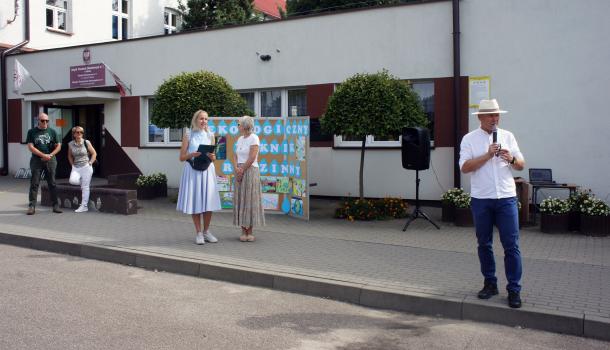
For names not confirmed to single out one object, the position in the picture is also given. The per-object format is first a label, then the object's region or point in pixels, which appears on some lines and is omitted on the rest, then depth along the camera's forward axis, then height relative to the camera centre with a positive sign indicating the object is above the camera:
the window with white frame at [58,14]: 21.66 +5.83
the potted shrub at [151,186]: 14.23 -0.49
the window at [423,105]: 12.66 +1.37
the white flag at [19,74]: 19.15 +3.09
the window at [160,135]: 16.53 +0.91
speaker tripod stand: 9.82 -0.83
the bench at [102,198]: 11.54 -0.67
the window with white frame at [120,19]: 24.66 +6.43
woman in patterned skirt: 8.38 -0.26
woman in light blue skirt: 8.34 -0.23
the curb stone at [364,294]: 5.07 -1.33
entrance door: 18.88 +1.43
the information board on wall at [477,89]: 11.88 +1.61
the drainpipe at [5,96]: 20.23 +2.50
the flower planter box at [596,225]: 9.19 -0.94
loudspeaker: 9.98 +0.33
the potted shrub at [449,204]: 10.62 -0.69
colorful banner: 10.93 +0.11
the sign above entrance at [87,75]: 17.84 +2.89
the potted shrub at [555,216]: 9.54 -0.82
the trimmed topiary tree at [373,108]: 10.22 +1.07
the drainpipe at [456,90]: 11.99 +1.61
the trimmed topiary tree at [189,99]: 12.31 +1.46
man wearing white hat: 5.39 -0.24
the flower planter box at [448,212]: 10.66 -0.85
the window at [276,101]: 14.40 +1.69
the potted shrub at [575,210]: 9.55 -0.72
